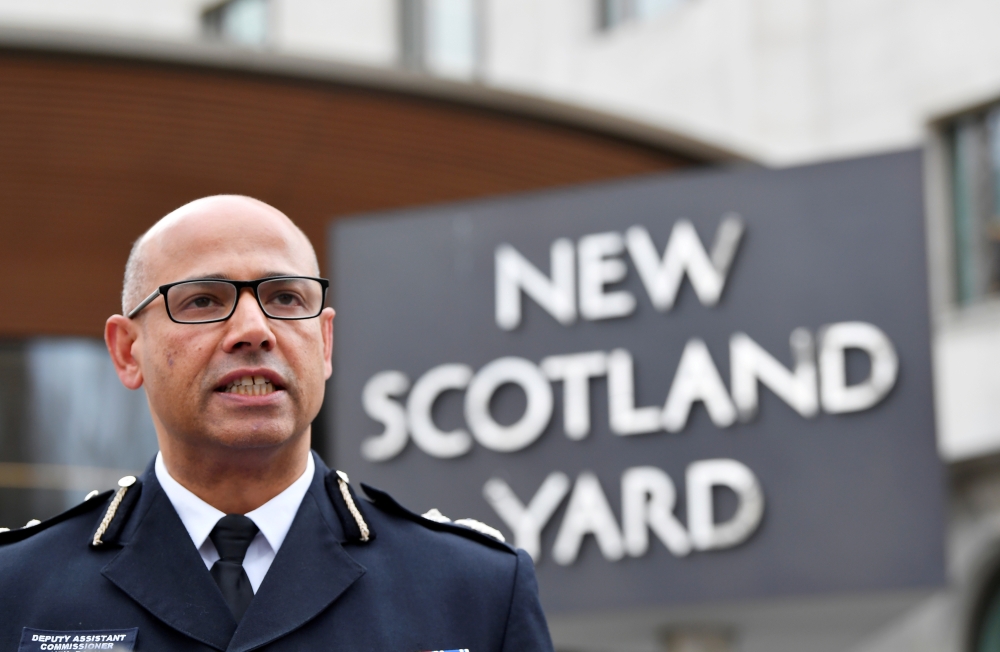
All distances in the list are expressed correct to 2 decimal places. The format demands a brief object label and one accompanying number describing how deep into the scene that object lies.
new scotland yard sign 11.98
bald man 2.45
